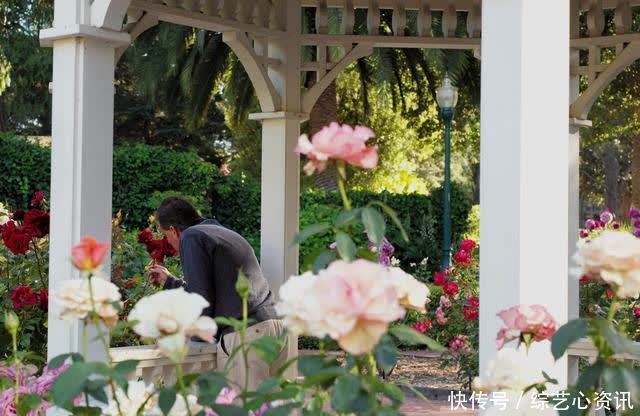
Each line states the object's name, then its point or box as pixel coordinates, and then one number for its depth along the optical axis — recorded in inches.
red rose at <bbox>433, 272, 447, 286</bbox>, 283.1
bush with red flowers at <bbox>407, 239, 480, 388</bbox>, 279.0
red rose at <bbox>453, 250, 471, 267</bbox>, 285.1
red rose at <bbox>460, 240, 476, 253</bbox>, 285.7
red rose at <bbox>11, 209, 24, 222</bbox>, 222.6
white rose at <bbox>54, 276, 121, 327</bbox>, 70.6
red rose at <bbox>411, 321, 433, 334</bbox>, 277.0
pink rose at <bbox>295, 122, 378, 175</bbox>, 66.1
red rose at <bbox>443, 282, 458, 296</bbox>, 284.7
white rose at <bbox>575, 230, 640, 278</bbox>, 65.6
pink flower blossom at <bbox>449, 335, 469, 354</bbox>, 269.3
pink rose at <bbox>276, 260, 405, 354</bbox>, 54.6
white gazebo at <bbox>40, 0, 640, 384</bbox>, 112.2
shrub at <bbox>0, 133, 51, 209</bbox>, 647.8
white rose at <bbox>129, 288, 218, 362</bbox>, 64.7
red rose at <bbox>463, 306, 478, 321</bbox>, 265.0
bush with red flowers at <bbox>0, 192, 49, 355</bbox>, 206.4
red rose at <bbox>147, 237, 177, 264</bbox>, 219.5
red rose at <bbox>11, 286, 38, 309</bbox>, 202.8
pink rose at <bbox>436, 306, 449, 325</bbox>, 277.4
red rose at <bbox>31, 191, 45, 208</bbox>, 245.3
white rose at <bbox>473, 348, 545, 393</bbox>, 71.1
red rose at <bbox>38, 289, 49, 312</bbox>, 207.8
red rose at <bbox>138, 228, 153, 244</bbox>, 226.5
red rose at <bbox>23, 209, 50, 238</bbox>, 208.4
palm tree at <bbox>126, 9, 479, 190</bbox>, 583.8
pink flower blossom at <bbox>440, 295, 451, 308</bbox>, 300.8
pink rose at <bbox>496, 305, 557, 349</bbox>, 72.7
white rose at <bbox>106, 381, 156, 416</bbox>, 79.0
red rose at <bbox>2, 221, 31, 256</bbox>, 205.8
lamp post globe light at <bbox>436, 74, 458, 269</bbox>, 524.4
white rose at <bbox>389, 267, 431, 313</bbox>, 71.7
